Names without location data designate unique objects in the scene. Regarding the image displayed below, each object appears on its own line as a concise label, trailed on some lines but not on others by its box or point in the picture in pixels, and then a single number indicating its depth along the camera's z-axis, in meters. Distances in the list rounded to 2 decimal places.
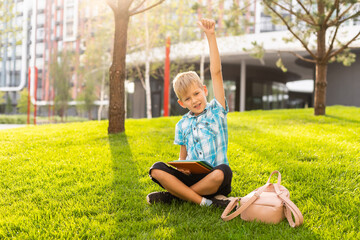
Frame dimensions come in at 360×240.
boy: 3.13
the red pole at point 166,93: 14.99
